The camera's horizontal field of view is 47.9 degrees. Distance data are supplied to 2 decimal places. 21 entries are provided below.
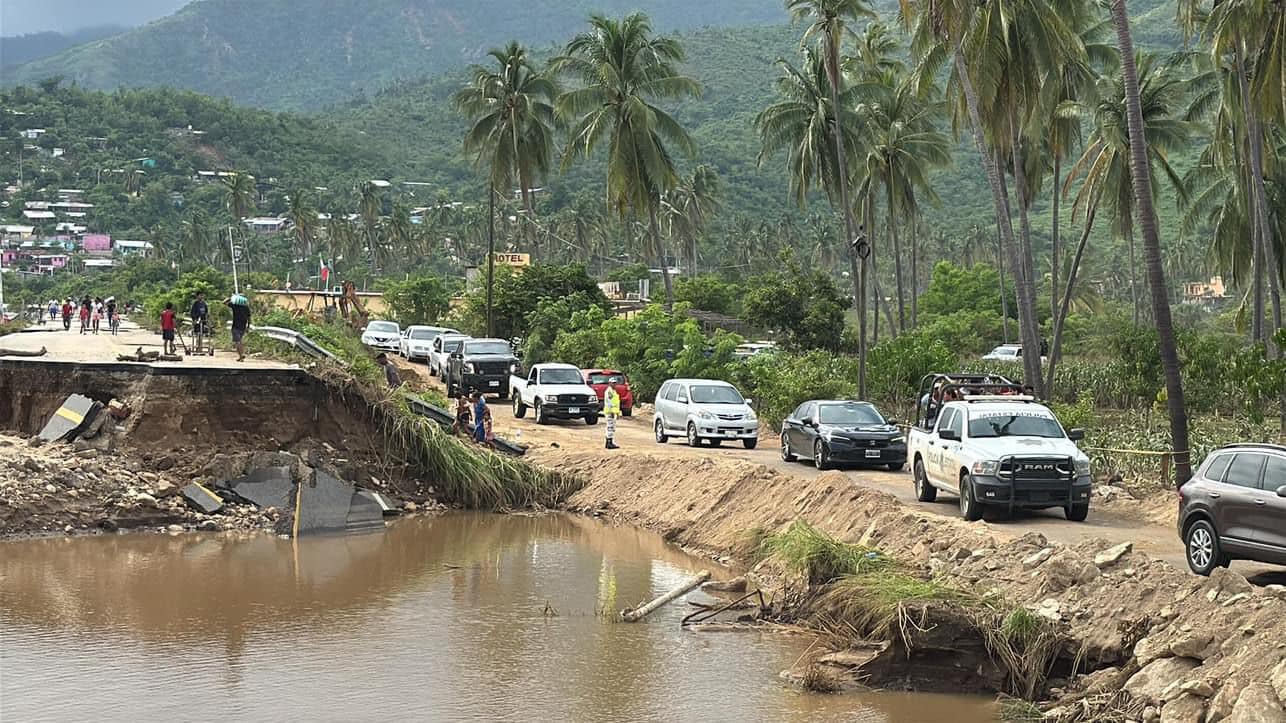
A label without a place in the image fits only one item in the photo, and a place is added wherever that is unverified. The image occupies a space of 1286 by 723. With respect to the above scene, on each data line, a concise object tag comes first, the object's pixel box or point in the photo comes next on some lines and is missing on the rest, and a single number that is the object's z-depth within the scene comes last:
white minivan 35.25
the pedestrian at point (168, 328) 36.78
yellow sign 91.19
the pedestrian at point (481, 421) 32.84
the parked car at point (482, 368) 47.09
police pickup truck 21.62
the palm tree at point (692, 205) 121.50
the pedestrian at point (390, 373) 35.48
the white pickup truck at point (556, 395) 41.75
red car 44.25
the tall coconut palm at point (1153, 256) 23.94
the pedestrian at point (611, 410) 34.94
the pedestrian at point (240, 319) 35.22
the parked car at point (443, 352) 49.81
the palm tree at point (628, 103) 59.38
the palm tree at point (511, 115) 70.12
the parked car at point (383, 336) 62.34
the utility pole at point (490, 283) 61.34
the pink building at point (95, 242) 166.00
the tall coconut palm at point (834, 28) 44.16
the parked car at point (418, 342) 59.03
